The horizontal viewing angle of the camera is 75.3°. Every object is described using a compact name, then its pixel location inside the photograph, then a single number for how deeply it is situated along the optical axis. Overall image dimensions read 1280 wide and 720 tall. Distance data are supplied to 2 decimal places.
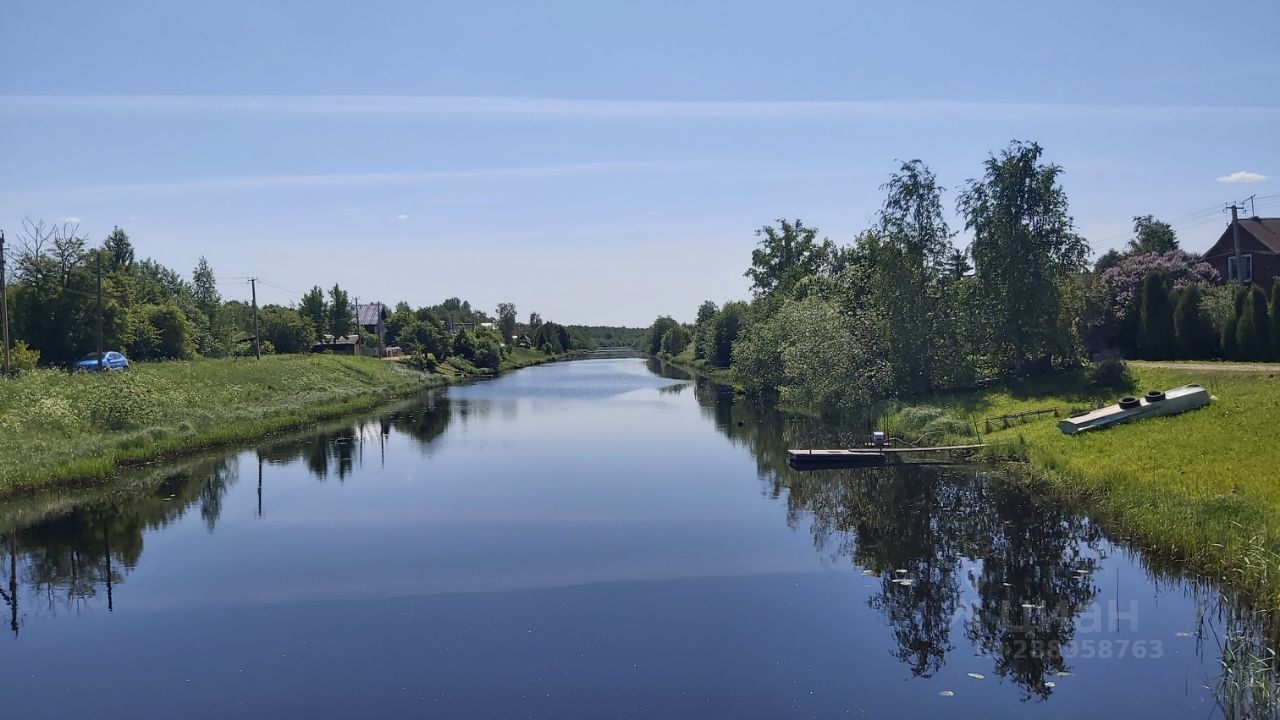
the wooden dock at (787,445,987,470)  27.41
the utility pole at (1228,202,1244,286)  41.22
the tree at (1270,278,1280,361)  32.38
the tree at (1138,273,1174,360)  38.79
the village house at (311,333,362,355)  88.62
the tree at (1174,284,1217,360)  36.84
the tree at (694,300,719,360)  102.94
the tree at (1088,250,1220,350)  42.84
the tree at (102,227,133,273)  86.50
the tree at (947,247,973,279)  42.22
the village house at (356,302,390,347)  110.50
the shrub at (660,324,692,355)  143.38
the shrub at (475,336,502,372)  103.12
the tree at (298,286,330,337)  94.44
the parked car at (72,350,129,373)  45.72
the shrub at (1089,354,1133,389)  31.12
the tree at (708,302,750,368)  86.94
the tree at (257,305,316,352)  81.00
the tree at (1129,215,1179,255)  69.12
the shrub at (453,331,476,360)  101.62
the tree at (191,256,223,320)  102.83
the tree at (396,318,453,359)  91.12
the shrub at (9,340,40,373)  40.19
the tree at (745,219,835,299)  74.69
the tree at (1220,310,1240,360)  34.81
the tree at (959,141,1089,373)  35.28
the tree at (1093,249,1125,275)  62.19
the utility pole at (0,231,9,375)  35.97
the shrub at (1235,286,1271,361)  33.34
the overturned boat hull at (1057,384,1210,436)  24.39
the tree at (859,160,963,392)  39.59
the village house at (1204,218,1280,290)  48.00
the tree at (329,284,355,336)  93.81
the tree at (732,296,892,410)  40.94
